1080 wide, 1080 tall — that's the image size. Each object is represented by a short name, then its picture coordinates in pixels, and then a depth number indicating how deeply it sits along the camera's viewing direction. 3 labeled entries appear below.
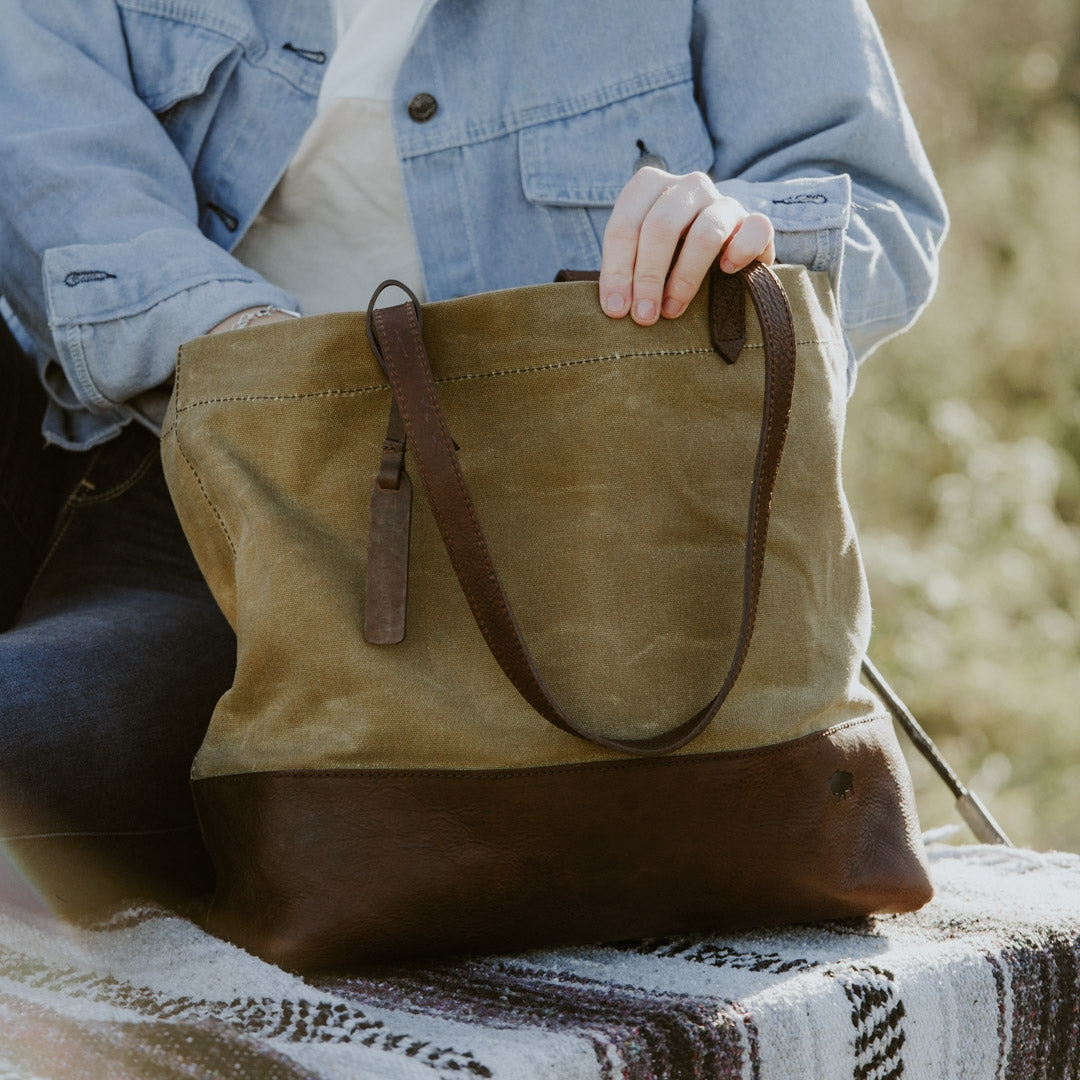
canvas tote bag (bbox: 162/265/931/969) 1.38
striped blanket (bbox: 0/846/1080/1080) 1.28
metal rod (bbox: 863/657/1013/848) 1.60
